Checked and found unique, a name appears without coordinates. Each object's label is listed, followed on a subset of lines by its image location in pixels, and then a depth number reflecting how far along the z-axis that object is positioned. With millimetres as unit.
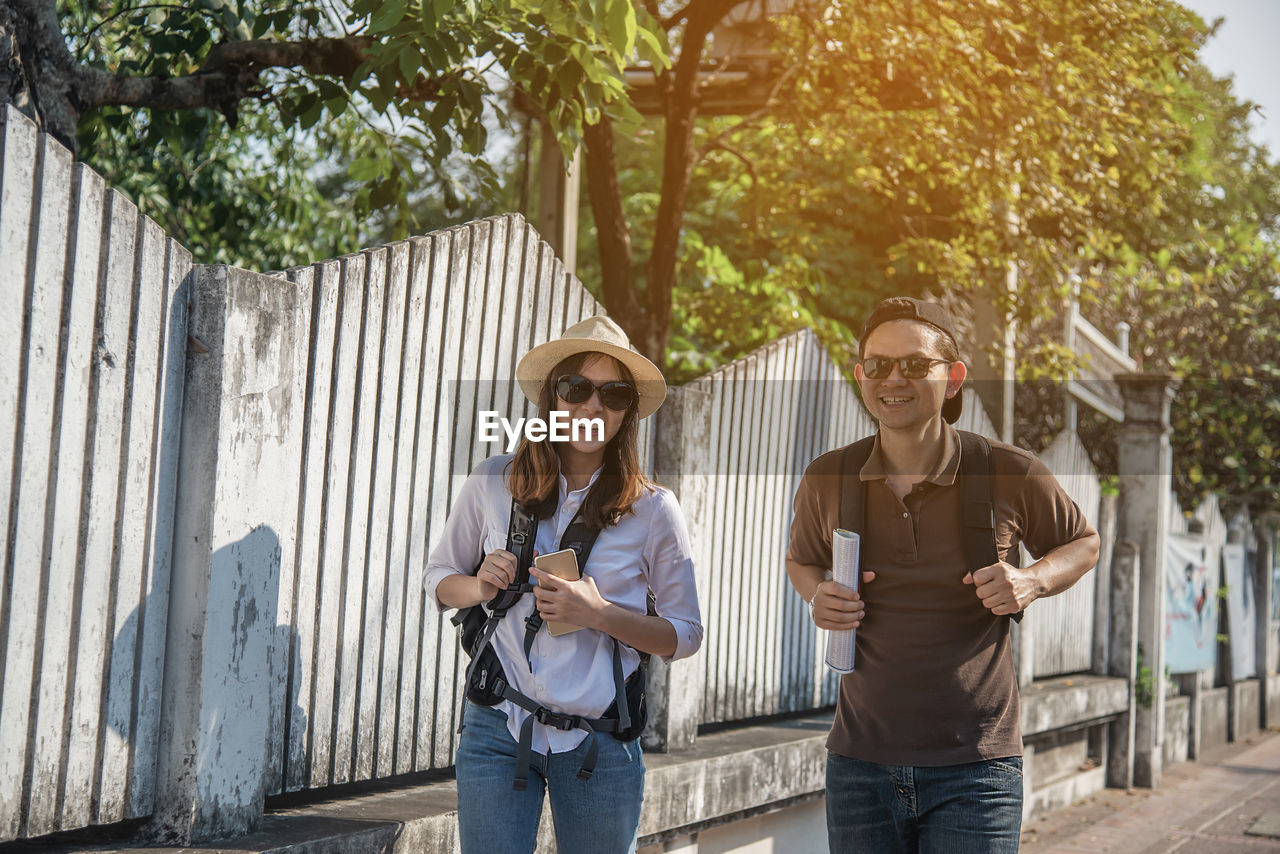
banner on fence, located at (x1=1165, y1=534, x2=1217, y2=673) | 11086
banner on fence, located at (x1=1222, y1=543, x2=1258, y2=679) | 13352
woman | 2900
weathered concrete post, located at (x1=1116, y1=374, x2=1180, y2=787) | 10484
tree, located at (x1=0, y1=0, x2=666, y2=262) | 4332
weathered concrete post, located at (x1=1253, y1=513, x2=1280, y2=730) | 14875
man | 3094
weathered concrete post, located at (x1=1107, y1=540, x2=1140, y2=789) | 10078
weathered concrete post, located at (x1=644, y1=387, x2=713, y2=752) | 5148
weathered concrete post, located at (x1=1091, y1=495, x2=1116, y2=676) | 10211
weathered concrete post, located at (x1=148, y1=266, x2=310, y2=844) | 3207
